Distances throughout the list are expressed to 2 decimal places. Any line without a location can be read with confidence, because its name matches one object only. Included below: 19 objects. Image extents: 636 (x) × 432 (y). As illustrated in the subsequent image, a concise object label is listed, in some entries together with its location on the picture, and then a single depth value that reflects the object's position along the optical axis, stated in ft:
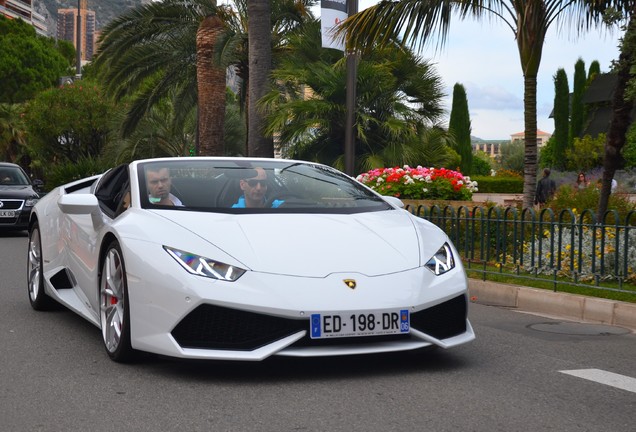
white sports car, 17.02
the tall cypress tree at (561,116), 166.81
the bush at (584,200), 44.04
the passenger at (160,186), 20.18
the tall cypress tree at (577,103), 168.76
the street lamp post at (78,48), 179.69
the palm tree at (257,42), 67.46
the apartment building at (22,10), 451.53
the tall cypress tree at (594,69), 177.06
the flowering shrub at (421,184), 57.77
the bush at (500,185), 139.85
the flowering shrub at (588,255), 30.37
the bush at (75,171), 125.49
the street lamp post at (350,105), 54.90
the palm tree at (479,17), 46.57
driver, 20.77
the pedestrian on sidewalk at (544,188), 67.15
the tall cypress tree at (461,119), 179.73
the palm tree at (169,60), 81.76
